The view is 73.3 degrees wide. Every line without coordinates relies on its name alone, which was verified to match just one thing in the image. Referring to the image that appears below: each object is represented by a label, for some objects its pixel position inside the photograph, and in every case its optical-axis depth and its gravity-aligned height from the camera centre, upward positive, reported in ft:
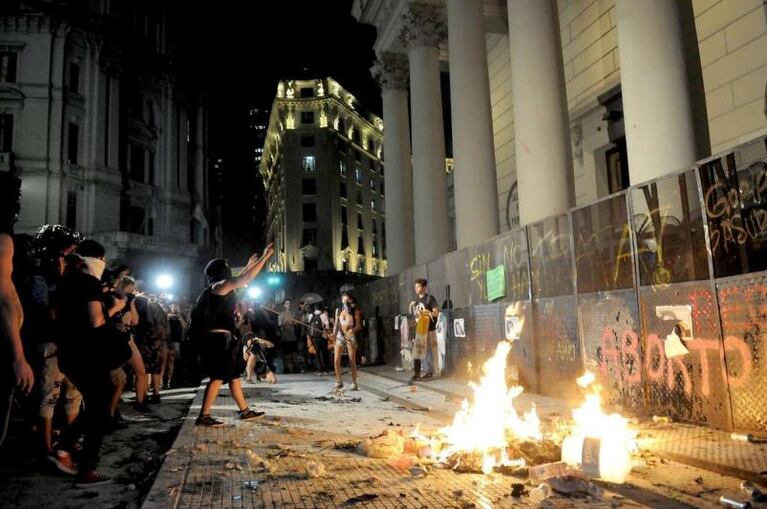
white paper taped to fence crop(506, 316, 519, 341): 30.19 -0.57
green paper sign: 32.09 +2.23
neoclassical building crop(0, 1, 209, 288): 125.70 +55.25
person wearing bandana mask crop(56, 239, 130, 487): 14.62 -0.60
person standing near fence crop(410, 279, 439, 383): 38.65 -0.57
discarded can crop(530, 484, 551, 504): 11.95 -4.13
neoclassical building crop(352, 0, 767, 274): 28.19 +16.75
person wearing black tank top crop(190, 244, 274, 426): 22.17 -0.09
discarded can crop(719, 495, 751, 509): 10.59 -4.05
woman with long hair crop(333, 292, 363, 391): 35.81 -0.37
